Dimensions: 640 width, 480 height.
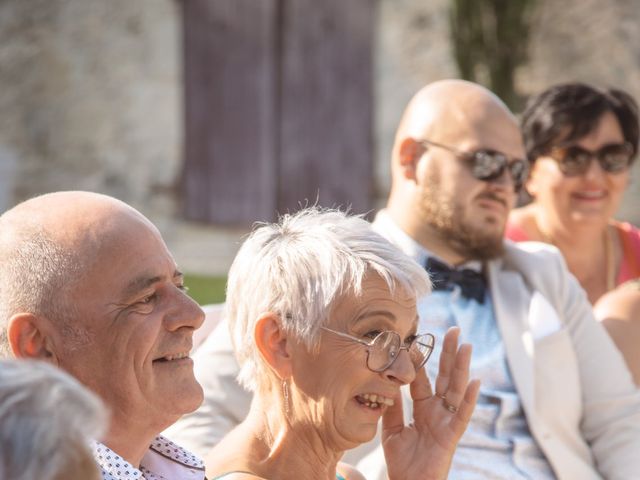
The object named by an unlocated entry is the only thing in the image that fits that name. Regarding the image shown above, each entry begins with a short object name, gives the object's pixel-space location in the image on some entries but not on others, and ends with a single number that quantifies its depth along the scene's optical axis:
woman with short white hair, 3.77
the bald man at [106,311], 3.19
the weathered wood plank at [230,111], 16.00
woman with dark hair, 6.61
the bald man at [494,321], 5.01
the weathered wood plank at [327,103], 15.68
